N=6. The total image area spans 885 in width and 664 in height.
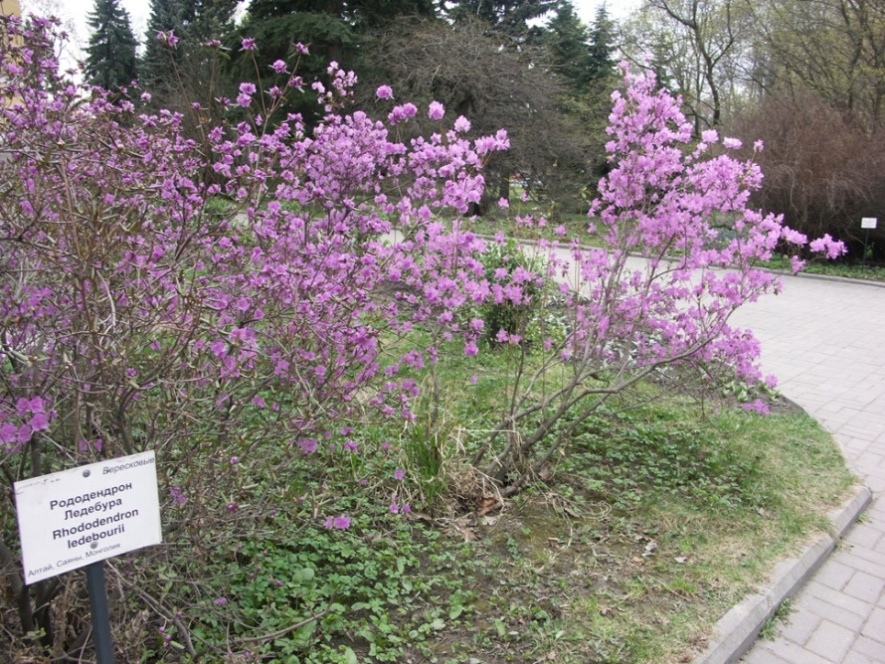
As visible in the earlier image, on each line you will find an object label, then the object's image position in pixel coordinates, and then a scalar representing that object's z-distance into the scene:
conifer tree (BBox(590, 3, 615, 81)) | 29.34
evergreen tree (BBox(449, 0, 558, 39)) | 21.83
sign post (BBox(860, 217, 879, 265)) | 14.20
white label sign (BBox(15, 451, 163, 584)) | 1.54
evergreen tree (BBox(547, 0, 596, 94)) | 28.91
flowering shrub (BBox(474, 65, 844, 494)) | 3.83
